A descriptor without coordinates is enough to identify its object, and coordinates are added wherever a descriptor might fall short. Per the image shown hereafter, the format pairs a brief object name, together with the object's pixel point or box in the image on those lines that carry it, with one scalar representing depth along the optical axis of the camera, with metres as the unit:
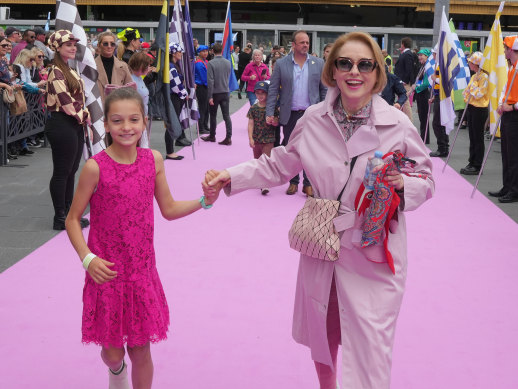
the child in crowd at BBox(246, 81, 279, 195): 8.64
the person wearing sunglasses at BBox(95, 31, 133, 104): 8.12
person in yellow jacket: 10.34
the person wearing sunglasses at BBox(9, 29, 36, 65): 12.77
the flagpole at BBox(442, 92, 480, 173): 10.31
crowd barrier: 10.41
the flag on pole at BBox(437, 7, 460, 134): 11.12
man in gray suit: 8.51
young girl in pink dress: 3.03
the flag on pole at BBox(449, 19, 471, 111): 11.29
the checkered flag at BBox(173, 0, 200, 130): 11.48
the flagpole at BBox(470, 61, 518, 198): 8.33
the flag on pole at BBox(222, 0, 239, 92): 16.38
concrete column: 16.51
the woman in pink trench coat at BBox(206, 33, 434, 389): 2.88
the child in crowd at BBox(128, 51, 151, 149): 9.17
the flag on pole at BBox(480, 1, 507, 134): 9.58
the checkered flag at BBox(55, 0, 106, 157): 7.15
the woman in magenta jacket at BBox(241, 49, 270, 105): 16.33
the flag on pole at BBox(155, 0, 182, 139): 10.44
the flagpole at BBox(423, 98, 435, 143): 12.98
